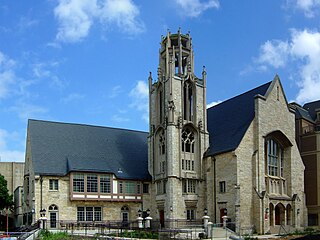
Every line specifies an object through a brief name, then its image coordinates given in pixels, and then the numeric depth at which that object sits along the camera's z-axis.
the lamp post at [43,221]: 42.09
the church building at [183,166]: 45.09
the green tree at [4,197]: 55.58
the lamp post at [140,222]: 45.70
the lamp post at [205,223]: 40.83
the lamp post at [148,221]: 45.23
